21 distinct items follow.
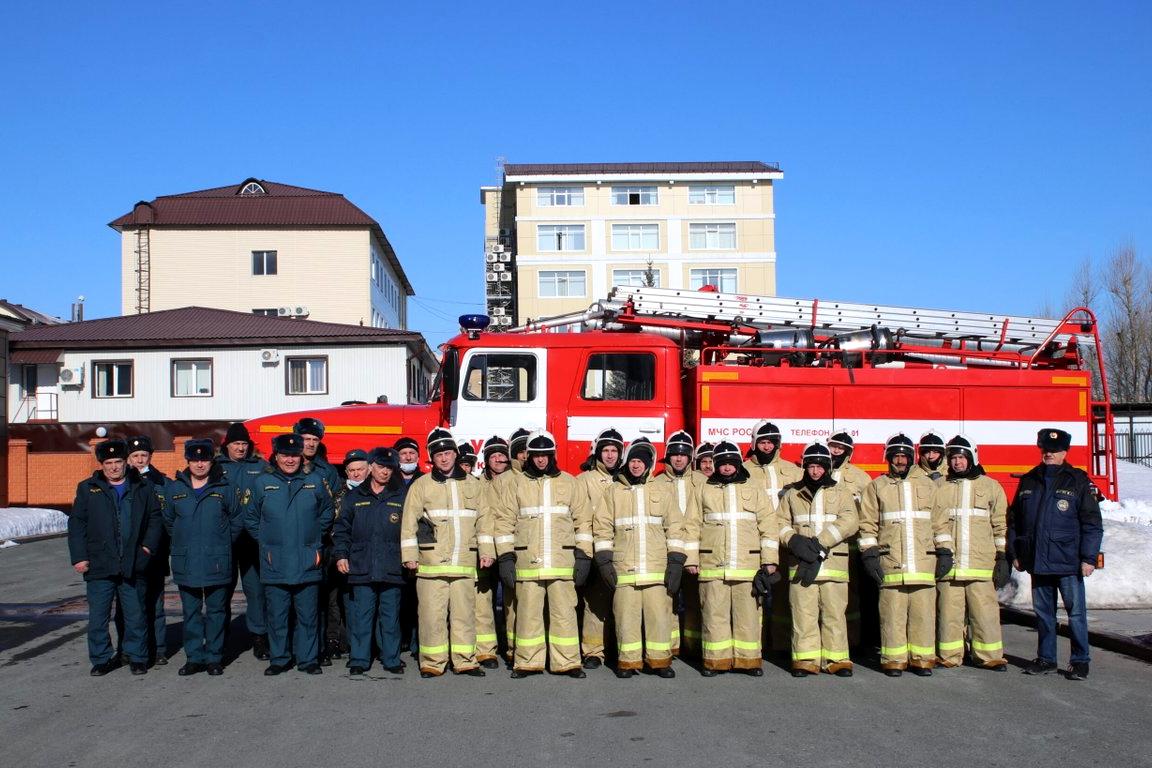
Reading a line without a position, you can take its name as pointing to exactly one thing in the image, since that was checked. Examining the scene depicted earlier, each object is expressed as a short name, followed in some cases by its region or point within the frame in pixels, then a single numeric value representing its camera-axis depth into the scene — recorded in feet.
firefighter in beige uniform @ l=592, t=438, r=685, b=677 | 25.14
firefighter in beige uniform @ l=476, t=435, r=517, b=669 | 26.09
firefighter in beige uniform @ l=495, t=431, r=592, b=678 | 25.23
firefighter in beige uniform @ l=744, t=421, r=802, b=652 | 27.89
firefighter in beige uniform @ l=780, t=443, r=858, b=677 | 25.30
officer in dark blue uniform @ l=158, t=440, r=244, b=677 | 26.12
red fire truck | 32.96
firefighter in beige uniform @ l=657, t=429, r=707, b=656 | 26.81
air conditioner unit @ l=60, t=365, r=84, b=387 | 98.78
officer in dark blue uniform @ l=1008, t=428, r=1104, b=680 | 25.41
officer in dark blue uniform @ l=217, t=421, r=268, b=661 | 28.04
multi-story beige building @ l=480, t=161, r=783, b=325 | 188.85
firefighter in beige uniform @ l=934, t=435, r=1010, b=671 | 25.96
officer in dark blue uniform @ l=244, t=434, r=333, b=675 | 25.90
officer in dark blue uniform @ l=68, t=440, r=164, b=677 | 25.84
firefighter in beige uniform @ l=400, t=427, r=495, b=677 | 25.35
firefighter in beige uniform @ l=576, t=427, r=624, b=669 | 26.07
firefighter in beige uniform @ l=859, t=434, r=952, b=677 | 25.57
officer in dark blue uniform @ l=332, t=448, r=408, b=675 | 25.98
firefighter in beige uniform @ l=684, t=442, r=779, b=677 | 25.38
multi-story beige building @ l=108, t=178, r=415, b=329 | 142.82
